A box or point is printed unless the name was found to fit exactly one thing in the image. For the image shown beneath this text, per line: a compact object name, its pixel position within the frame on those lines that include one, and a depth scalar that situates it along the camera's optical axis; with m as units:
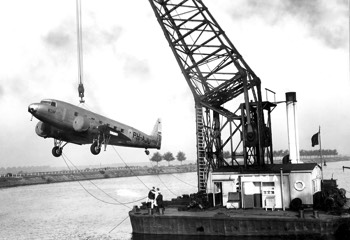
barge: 23.16
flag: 31.95
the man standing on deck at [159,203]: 27.44
